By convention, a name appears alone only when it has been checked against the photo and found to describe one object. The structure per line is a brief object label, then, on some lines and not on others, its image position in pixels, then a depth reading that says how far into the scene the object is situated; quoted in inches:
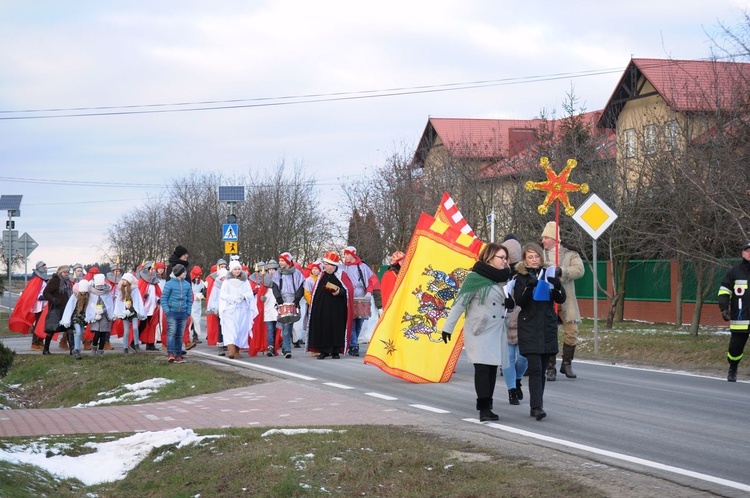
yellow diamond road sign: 769.6
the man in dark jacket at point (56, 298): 841.5
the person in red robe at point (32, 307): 942.4
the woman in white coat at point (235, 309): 810.2
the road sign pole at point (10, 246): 1487.9
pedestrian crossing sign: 1214.9
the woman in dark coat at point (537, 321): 425.1
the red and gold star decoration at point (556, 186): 535.0
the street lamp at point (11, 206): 1627.7
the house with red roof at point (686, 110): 823.1
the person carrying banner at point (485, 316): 425.1
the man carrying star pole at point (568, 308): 581.3
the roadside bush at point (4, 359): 497.0
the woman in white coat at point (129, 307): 856.9
